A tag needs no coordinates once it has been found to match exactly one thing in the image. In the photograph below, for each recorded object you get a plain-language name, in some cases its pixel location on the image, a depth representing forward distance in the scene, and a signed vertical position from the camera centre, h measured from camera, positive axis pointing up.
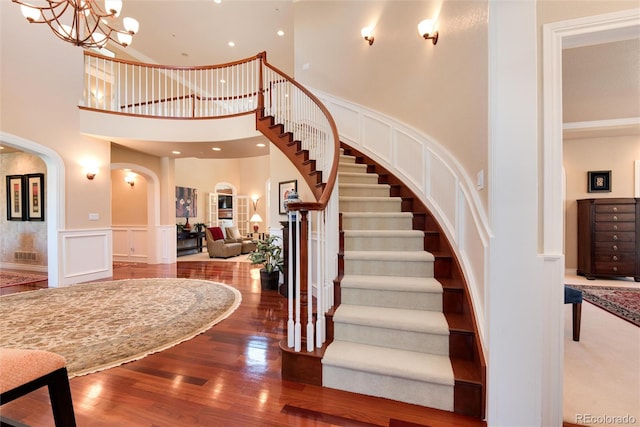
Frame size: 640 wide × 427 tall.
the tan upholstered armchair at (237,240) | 8.32 -0.82
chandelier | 2.74 +2.19
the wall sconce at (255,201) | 11.59 +0.53
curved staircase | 1.61 -0.75
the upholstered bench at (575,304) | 2.38 -0.83
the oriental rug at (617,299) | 3.12 -1.20
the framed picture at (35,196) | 5.49 +0.38
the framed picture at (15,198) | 5.65 +0.35
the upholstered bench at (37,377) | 1.00 -0.65
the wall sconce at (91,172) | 4.88 +0.77
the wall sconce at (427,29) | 2.94 +2.03
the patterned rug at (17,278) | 4.55 -1.17
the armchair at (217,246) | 7.67 -0.94
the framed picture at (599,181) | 5.03 +0.58
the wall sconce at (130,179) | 7.09 +0.92
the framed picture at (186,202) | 8.83 +0.39
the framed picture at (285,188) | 4.65 +0.44
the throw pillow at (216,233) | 7.77 -0.58
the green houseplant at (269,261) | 4.19 -0.77
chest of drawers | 4.60 -0.46
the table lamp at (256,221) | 10.77 -0.31
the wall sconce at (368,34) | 4.29 +2.90
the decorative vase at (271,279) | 4.19 -1.03
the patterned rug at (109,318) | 2.28 -1.16
